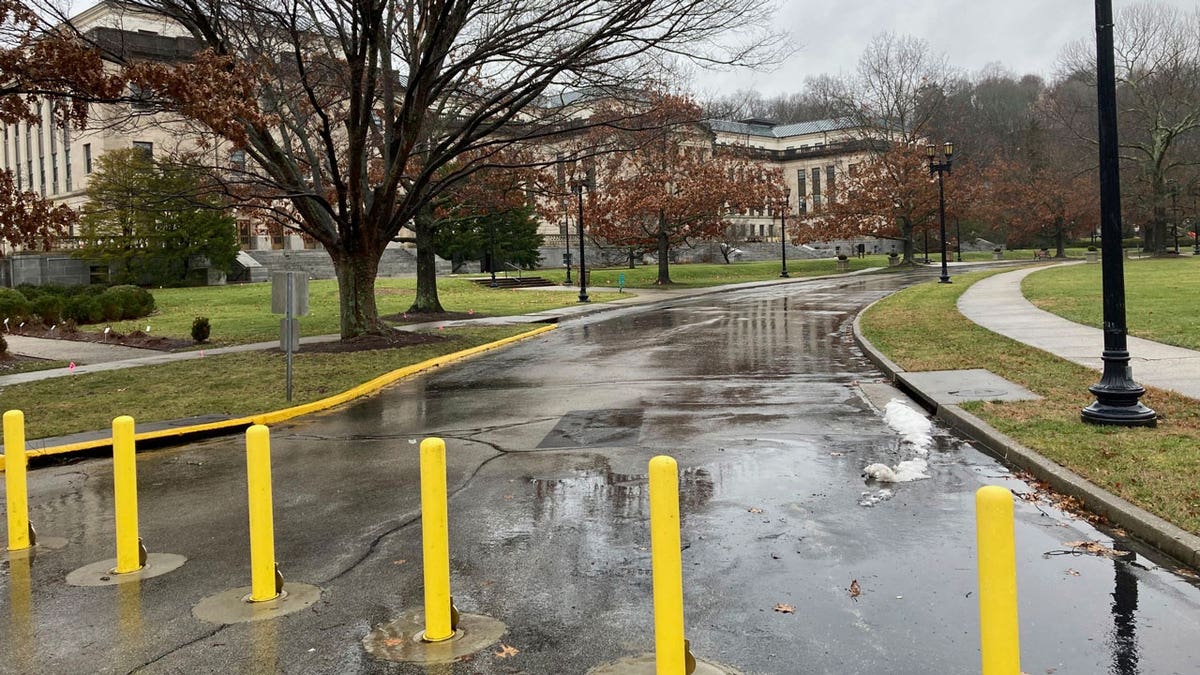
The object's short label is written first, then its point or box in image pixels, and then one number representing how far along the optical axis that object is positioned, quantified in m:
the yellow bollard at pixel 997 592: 3.20
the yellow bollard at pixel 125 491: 6.03
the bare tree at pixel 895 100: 71.06
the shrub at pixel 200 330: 22.59
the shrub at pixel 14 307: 27.02
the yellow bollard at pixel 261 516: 5.37
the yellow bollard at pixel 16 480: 6.74
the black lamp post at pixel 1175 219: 64.07
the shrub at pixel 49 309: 27.88
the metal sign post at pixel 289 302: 13.23
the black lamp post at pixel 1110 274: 9.08
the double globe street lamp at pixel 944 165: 41.29
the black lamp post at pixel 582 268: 37.93
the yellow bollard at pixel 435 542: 4.63
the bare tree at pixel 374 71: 18.14
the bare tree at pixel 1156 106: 55.44
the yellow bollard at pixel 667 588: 3.87
